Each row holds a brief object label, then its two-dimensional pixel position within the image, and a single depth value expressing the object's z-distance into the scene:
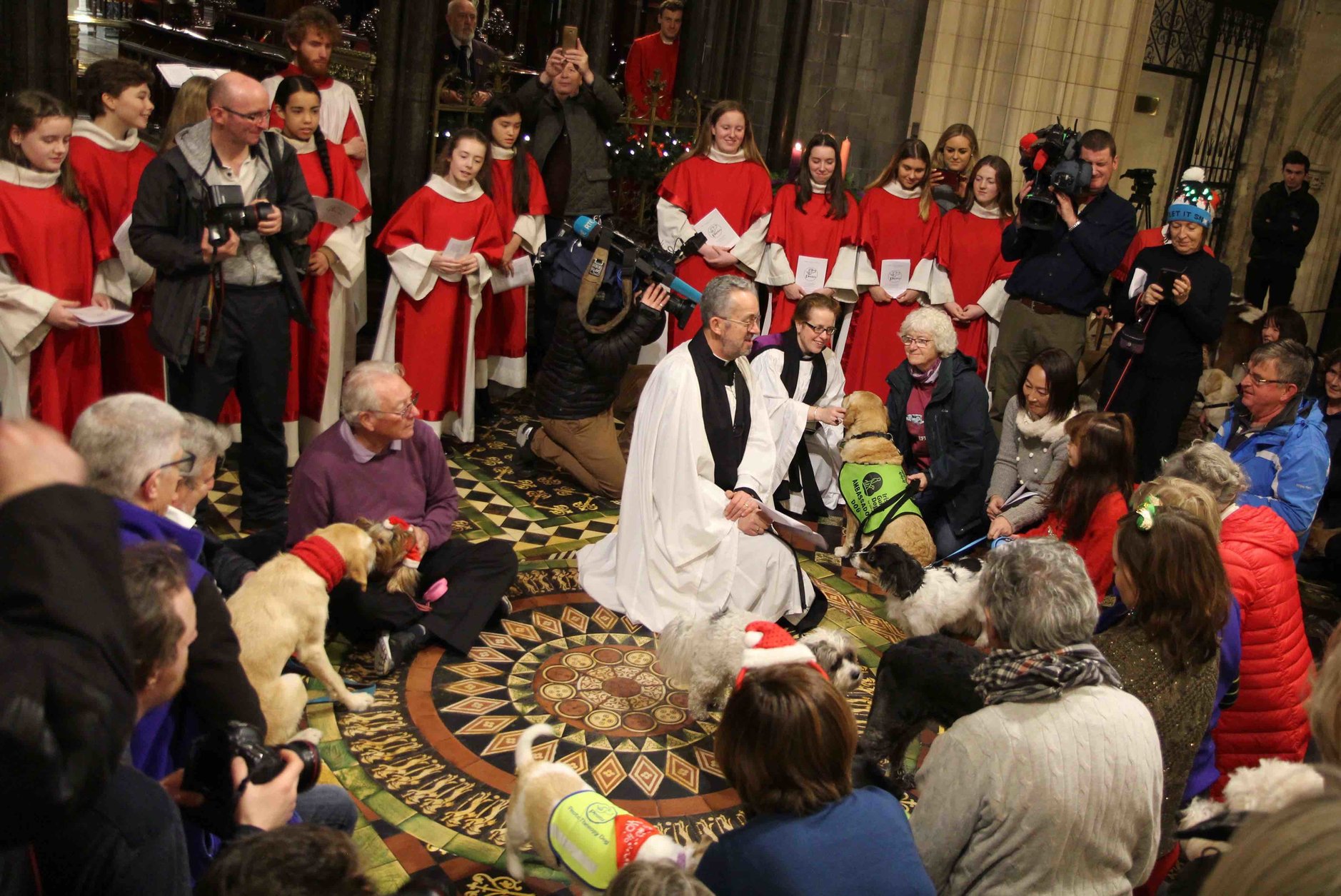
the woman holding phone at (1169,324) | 6.12
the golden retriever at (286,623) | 3.28
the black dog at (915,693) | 3.36
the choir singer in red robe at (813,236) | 6.91
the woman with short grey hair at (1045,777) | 2.33
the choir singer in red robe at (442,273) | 5.96
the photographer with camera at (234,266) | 4.61
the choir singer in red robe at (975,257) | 6.90
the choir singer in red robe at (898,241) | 6.93
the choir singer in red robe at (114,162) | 4.93
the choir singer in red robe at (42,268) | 4.54
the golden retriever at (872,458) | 5.24
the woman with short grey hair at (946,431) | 5.57
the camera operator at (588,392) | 5.70
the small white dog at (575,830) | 2.70
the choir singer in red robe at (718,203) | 6.91
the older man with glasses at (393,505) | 4.13
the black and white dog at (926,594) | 4.40
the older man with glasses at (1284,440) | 4.75
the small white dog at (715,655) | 3.70
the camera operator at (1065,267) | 6.28
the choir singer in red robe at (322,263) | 5.50
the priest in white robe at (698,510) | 4.72
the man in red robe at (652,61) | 9.60
